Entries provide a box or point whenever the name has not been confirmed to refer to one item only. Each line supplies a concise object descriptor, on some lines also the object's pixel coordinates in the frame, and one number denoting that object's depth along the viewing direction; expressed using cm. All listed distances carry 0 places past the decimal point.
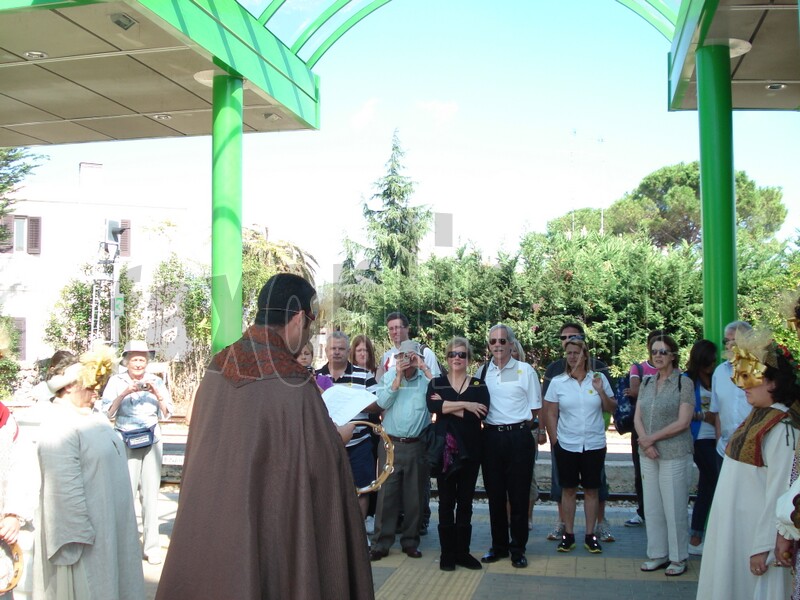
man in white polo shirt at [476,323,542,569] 726
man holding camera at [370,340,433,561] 750
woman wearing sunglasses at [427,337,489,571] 718
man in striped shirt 767
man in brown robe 330
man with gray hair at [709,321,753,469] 674
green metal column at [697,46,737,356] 863
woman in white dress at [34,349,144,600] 488
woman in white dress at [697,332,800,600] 439
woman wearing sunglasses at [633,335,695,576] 683
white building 3177
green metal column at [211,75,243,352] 921
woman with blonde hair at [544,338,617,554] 744
